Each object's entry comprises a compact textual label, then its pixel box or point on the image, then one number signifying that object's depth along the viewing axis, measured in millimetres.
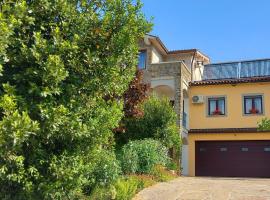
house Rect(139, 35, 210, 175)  15557
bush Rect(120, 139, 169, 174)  9661
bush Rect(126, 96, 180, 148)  12686
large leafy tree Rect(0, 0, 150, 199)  4417
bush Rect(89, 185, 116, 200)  7408
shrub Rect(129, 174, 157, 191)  9048
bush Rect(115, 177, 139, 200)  7627
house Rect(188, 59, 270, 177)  15995
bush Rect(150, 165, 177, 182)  10580
